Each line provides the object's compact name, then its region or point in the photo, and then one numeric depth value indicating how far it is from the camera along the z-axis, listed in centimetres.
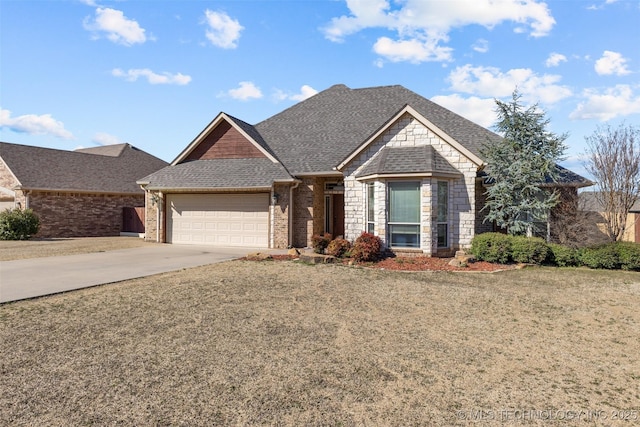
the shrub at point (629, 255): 1181
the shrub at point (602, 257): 1207
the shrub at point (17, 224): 2130
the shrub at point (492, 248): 1275
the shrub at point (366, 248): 1332
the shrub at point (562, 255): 1243
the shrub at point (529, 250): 1240
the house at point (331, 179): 1424
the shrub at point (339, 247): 1408
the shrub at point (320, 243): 1473
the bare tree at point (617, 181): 1396
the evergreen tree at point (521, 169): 1414
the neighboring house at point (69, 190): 2353
